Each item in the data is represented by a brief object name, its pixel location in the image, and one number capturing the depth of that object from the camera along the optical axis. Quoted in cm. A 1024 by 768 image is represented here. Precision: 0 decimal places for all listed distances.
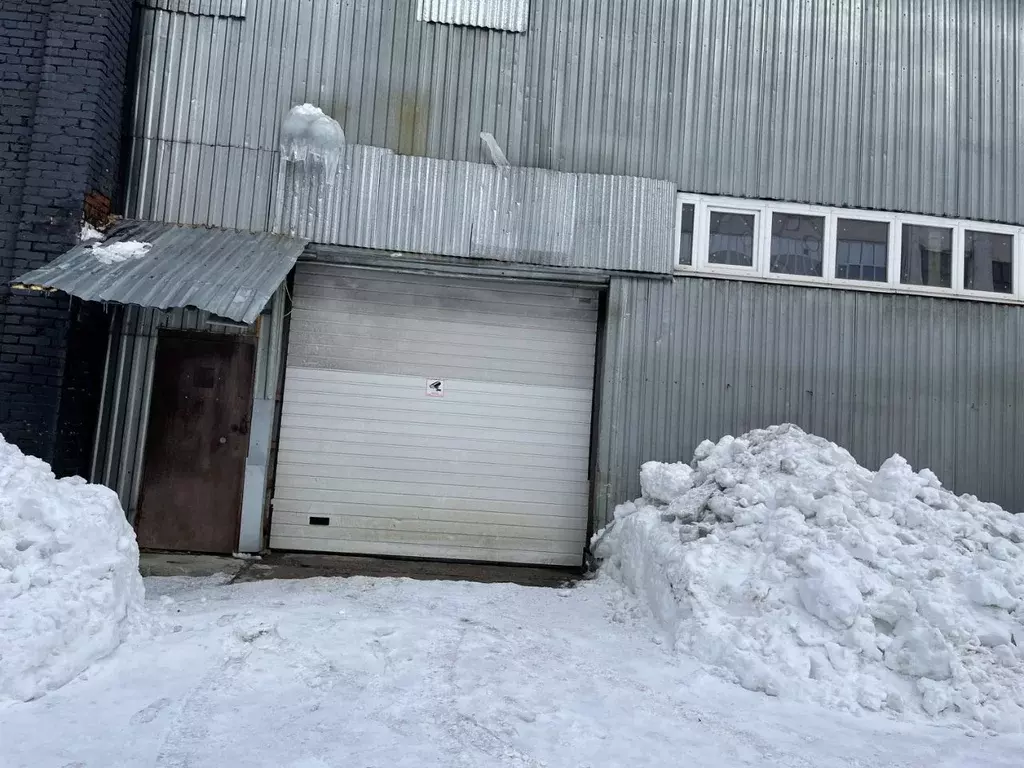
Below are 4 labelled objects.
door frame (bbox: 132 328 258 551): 711
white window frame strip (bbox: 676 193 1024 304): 753
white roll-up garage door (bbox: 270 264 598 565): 738
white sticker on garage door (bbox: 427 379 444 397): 752
